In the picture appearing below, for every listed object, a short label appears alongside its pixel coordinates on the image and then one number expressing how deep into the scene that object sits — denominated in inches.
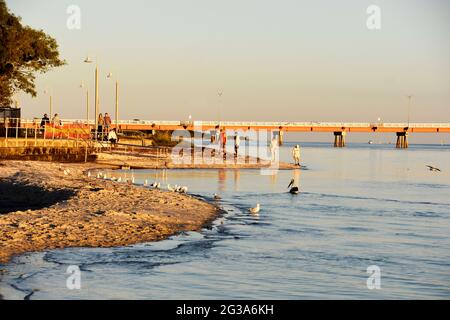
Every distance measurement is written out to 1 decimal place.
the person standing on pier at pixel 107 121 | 2374.4
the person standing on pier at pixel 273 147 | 2370.8
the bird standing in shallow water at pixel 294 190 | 1216.7
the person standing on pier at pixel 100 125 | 2256.4
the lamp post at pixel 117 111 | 3027.3
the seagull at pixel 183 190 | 1103.1
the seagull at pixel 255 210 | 876.0
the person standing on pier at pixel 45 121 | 1998.3
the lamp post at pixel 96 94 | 2152.3
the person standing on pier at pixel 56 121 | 2177.4
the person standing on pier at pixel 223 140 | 3021.7
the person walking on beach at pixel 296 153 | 2312.1
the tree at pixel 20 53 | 1854.1
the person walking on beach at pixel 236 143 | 2568.9
